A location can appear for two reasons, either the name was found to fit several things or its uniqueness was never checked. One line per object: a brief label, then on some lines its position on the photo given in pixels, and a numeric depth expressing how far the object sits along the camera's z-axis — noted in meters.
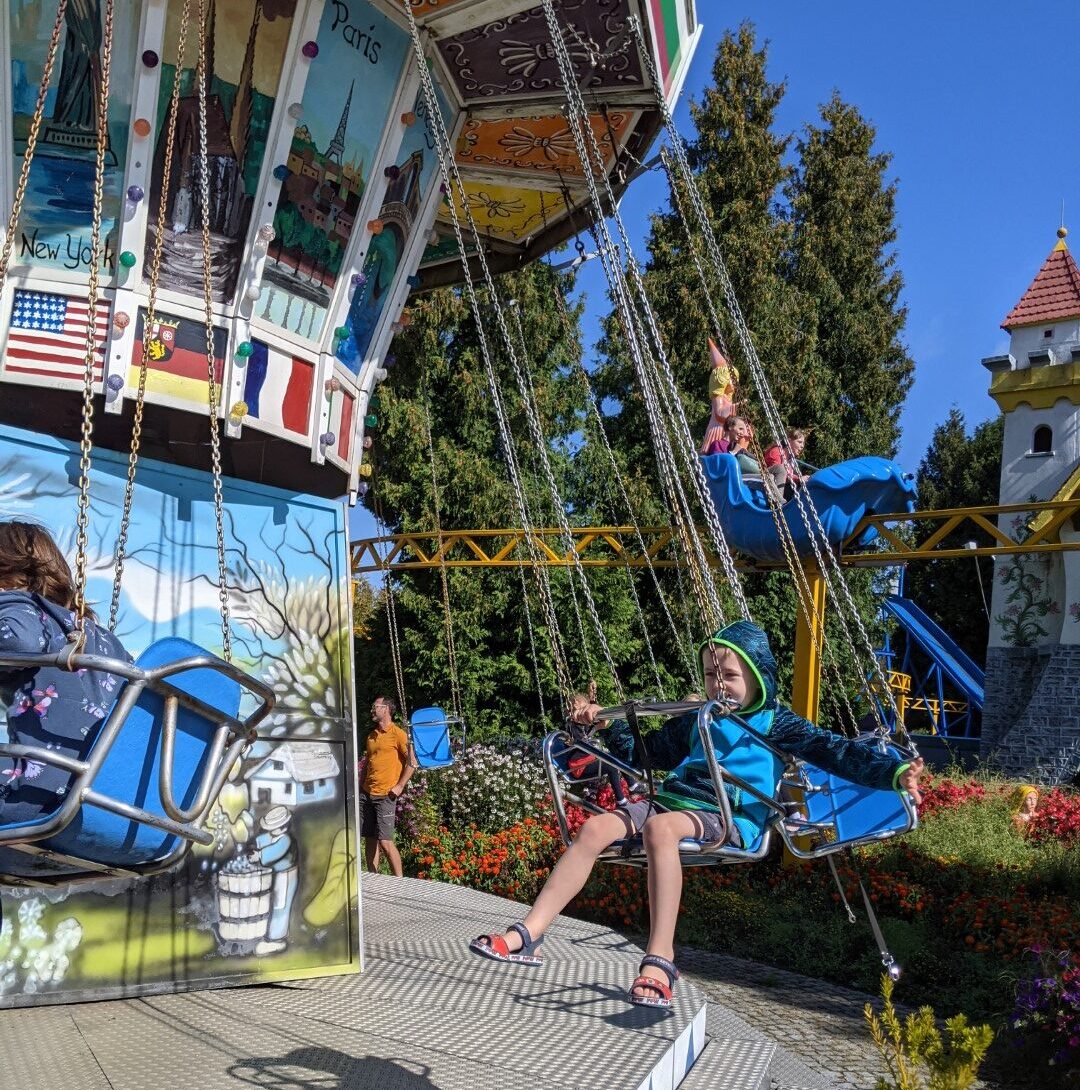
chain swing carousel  5.98
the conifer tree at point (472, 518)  19.47
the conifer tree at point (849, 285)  23.88
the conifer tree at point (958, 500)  31.00
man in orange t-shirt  9.83
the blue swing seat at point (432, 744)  12.77
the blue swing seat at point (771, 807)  4.18
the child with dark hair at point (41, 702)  2.99
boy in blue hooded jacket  4.18
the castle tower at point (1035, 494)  18.80
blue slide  24.77
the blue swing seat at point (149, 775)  2.86
